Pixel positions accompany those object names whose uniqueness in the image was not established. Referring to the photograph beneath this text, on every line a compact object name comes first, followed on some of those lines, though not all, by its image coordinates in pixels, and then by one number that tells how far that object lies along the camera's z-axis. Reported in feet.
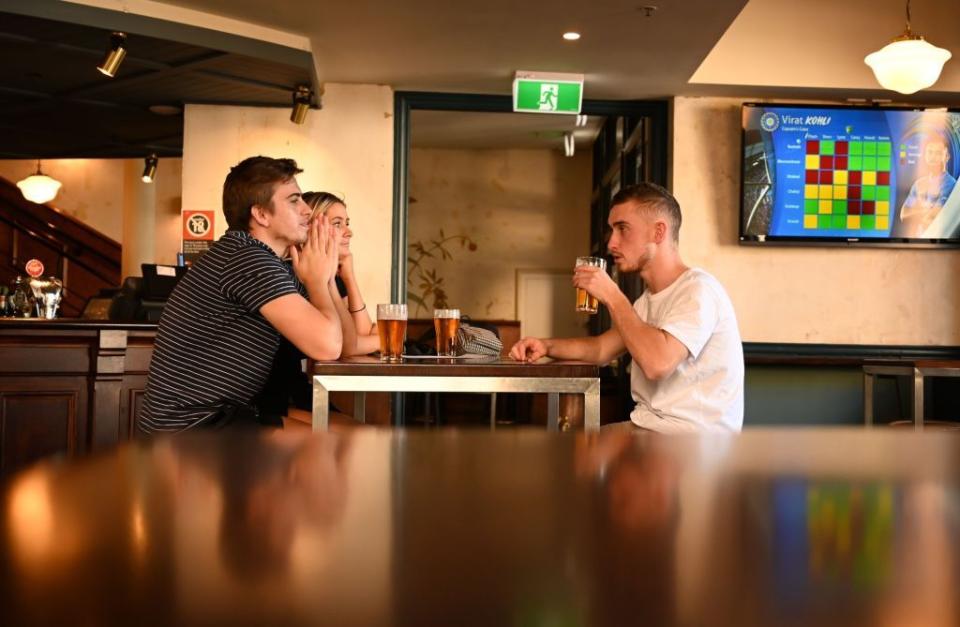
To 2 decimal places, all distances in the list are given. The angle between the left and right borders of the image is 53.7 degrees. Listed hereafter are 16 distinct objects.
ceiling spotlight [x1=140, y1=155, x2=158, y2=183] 25.76
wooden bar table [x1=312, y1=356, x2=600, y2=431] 7.48
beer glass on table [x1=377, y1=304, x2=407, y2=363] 8.58
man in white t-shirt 8.61
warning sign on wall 19.83
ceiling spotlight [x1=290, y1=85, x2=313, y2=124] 18.78
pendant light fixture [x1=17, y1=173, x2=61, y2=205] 27.45
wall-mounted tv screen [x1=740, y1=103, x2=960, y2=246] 19.44
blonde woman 10.98
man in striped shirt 8.04
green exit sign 19.17
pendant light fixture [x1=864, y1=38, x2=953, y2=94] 15.05
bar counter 12.26
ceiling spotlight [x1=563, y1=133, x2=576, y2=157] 29.40
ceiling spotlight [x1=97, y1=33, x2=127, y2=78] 15.39
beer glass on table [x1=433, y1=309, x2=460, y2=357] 8.98
